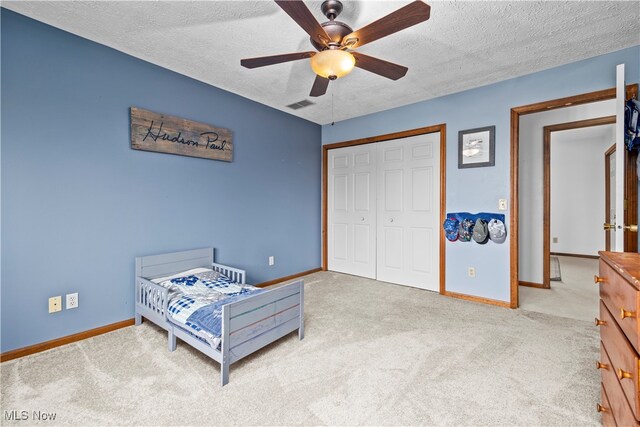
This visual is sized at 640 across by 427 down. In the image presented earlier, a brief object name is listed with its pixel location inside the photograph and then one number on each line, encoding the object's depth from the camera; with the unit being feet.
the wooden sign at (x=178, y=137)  8.42
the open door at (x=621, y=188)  5.86
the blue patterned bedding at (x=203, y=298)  6.11
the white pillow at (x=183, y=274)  8.37
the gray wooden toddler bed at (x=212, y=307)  5.92
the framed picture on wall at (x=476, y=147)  10.34
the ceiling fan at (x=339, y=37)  4.74
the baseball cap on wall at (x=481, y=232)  10.34
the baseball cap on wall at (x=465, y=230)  10.71
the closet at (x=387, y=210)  11.97
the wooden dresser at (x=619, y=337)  3.16
